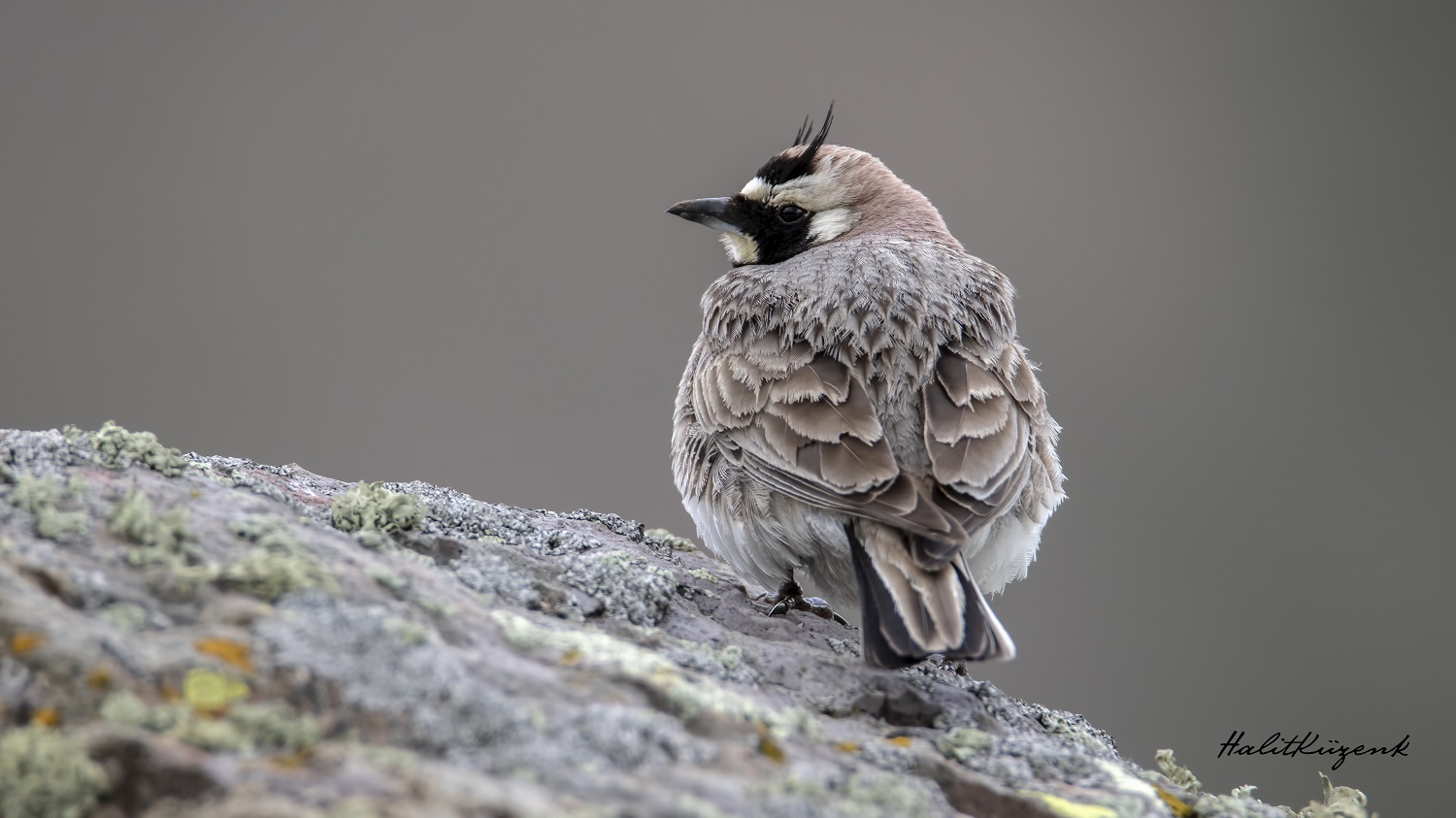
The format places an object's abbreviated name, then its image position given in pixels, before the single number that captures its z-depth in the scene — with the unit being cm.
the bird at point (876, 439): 419
